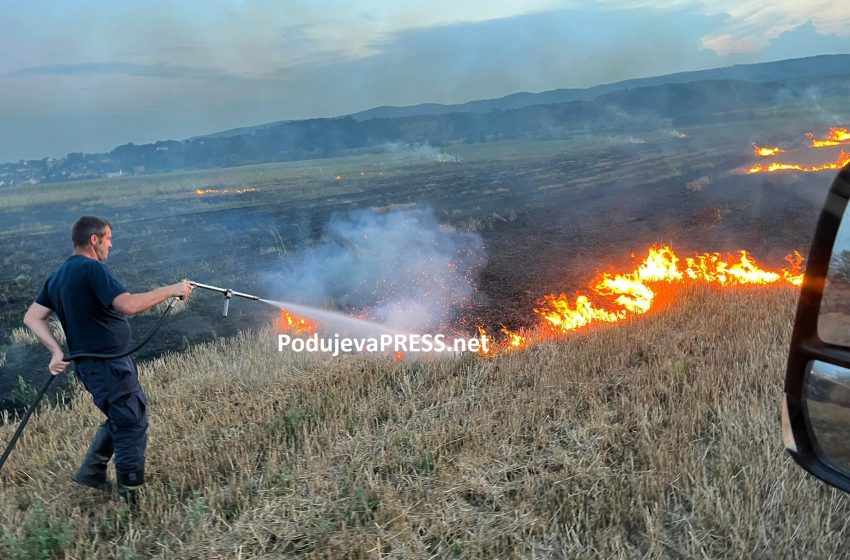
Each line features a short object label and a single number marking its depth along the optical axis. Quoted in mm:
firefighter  3969
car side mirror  1648
